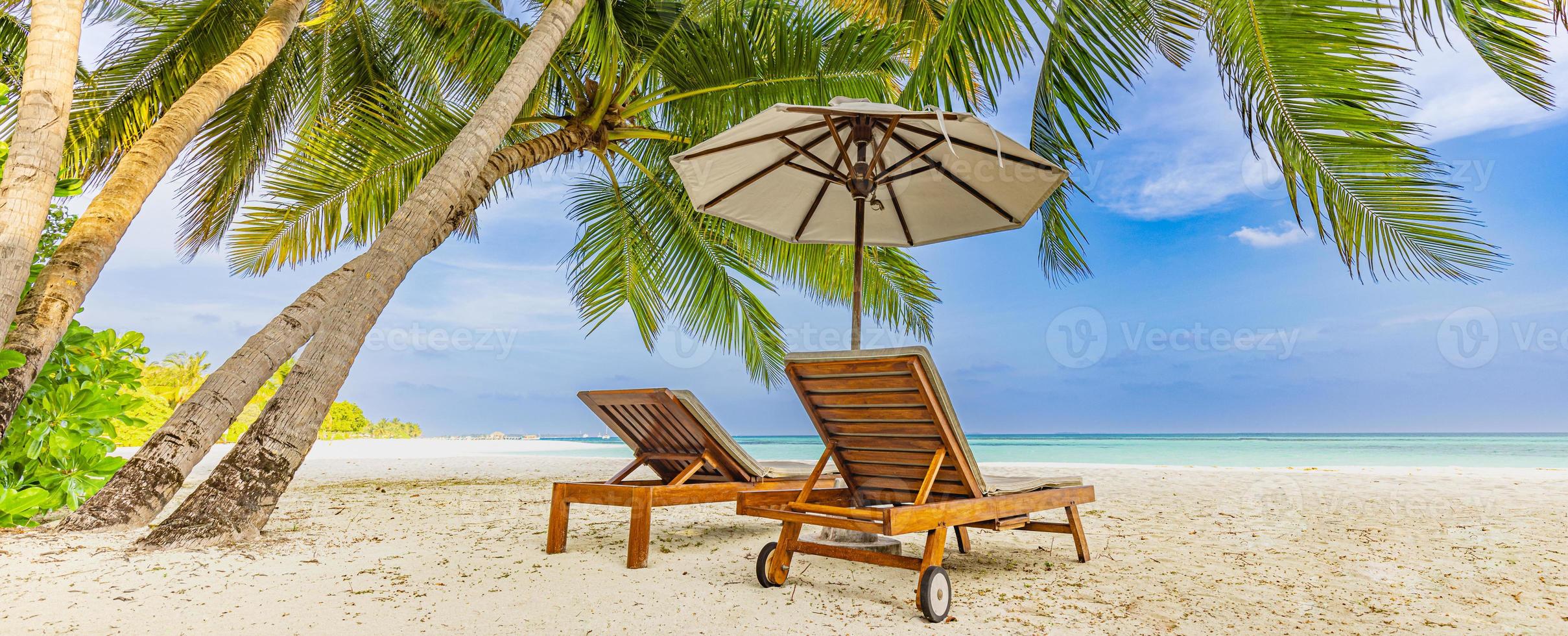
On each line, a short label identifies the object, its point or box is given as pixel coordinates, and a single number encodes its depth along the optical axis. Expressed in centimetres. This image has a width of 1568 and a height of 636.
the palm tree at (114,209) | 312
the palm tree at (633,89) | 362
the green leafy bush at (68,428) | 314
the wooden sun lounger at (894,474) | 244
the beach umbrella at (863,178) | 337
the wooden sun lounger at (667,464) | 307
